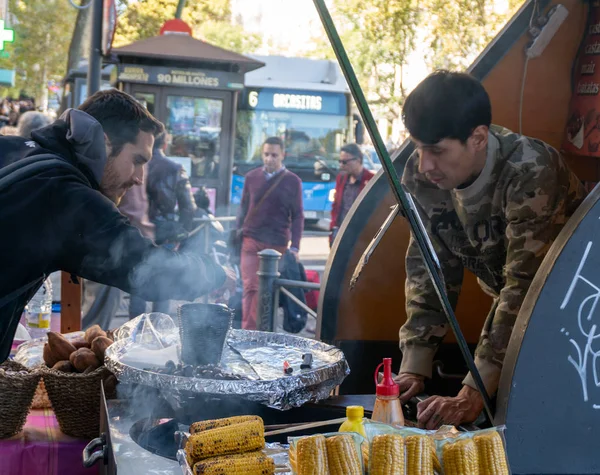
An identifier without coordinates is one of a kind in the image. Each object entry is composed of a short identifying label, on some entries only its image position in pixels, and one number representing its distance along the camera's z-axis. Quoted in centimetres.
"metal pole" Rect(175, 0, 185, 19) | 1500
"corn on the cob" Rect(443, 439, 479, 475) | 204
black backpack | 824
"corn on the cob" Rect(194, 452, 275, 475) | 214
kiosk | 1205
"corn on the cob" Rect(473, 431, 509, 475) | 205
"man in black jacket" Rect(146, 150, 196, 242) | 848
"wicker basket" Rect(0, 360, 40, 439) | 328
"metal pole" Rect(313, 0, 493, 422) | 217
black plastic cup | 283
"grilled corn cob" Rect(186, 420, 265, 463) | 221
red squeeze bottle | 255
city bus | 1842
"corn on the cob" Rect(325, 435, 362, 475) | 198
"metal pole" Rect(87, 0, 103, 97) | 786
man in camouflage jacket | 275
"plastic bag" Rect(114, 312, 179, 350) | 339
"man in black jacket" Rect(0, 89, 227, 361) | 272
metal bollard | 673
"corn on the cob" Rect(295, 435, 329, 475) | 199
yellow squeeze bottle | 221
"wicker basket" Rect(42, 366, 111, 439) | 335
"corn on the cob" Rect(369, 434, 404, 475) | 200
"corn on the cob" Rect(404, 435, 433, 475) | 201
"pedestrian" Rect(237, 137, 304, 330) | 952
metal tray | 262
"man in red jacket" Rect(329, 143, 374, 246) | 1095
